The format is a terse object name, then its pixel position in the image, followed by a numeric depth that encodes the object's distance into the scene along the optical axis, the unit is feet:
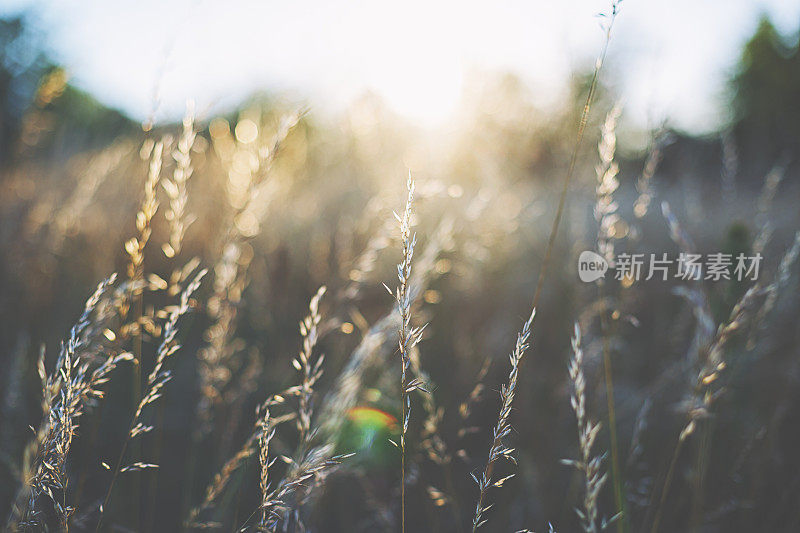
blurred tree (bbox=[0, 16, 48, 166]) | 18.10
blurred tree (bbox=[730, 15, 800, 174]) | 41.55
